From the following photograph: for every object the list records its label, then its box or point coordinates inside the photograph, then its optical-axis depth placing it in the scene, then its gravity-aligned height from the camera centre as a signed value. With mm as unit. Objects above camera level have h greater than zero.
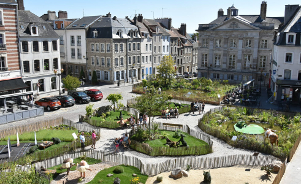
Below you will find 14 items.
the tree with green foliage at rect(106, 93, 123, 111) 32219 -4429
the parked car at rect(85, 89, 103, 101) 40344 -5208
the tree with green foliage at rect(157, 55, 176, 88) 47500 -2394
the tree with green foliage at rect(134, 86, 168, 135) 25266 -3981
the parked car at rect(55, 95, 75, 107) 36500 -5476
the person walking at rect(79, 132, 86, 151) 22516 -6486
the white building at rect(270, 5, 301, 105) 37844 -753
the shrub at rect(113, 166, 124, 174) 18430 -7111
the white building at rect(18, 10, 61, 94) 39094 +404
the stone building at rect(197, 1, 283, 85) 53125 +2225
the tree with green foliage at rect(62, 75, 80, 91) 40053 -3652
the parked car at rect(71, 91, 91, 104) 38438 -5361
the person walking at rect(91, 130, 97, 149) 23125 -6433
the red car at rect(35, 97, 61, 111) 34844 -5633
